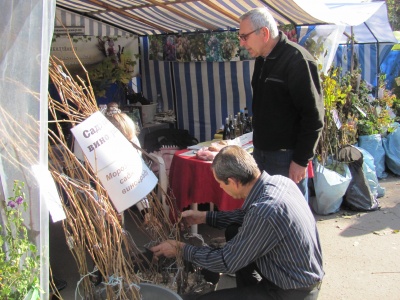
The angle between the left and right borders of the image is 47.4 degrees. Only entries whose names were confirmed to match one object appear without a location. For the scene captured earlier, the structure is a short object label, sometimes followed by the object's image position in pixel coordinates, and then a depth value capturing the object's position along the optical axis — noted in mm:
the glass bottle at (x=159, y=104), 6566
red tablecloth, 3717
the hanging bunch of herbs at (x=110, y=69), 5827
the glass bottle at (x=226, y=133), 4581
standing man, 3061
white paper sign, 2059
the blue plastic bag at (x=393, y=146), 6172
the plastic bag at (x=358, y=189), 5004
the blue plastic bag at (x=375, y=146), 5868
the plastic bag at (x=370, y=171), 5191
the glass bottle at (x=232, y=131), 4590
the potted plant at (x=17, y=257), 1748
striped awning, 4461
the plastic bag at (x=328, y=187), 4801
